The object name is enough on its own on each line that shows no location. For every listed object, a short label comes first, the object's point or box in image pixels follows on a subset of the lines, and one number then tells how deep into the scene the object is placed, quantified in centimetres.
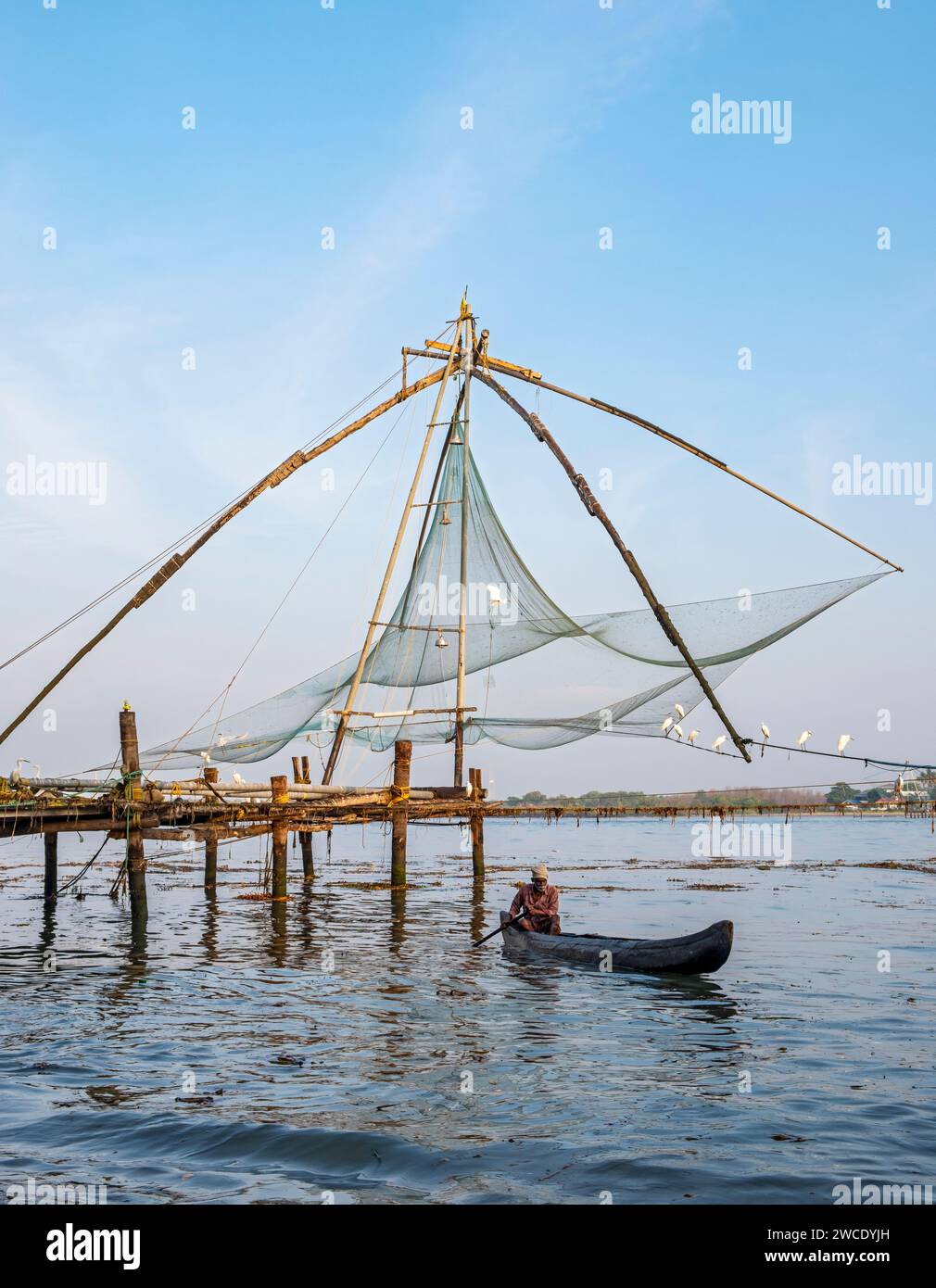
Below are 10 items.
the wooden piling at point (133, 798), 1633
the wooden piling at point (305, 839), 2654
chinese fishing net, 1834
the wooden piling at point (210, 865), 2448
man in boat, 1549
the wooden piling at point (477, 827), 2278
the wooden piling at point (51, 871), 2292
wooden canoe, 1302
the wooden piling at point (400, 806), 2047
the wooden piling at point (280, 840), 1778
